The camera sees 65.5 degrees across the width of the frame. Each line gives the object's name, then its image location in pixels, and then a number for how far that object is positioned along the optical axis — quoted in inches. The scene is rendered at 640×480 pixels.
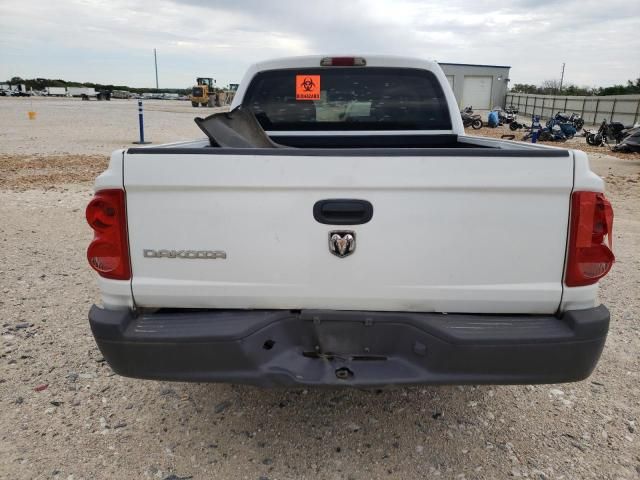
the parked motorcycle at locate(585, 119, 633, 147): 805.9
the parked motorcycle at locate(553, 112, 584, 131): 967.8
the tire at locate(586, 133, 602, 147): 805.9
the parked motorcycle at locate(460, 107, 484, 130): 1142.3
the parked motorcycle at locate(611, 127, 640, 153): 663.5
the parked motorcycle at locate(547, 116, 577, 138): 880.3
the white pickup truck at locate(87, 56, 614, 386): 82.7
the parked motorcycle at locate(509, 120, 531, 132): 1141.7
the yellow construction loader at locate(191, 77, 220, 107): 1947.6
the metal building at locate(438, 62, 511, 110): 2049.7
